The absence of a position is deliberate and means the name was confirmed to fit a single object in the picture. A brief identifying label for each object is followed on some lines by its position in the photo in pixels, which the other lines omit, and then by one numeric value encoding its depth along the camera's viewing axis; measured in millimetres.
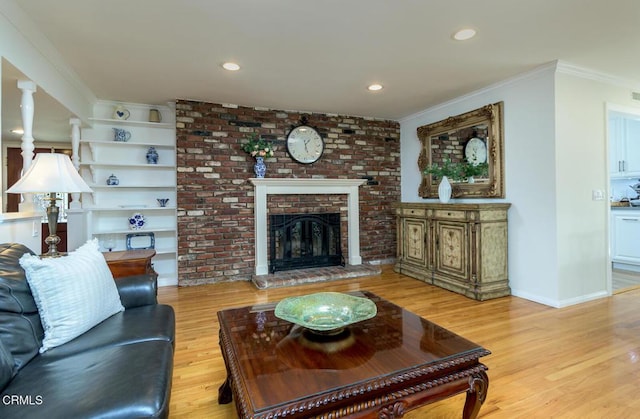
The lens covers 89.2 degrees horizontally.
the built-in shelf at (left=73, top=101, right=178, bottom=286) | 4094
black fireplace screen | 4602
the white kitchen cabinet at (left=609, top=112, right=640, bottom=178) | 4812
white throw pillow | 1475
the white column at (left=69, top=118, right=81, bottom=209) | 3668
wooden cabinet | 3514
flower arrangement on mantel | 4359
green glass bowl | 1533
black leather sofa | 1035
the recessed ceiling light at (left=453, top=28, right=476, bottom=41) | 2500
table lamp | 1979
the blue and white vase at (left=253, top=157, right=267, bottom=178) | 4438
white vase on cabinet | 4184
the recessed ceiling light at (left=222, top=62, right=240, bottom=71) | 3057
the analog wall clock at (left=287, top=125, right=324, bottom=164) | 4750
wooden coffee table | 1109
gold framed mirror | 3766
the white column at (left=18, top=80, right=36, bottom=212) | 2440
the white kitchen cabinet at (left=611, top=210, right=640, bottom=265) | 4559
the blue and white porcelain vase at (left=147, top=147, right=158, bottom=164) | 4261
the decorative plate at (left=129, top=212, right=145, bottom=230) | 4145
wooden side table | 2768
